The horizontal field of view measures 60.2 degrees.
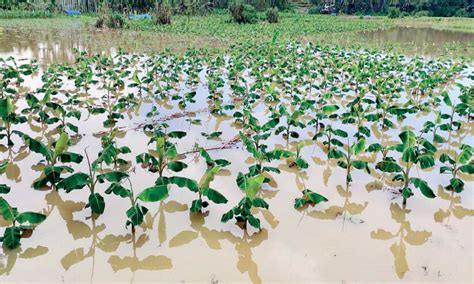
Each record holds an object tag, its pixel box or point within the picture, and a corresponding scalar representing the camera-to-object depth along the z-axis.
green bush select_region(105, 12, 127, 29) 26.02
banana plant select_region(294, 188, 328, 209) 4.48
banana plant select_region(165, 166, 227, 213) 4.04
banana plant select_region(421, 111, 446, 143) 6.37
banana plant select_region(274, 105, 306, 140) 6.49
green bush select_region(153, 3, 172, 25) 27.78
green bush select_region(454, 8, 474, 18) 53.28
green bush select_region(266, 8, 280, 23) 33.78
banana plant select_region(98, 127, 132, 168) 5.35
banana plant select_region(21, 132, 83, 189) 4.49
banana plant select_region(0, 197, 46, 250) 3.67
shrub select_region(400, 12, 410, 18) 52.00
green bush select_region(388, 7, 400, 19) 49.28
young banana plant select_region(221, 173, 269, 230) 3.92
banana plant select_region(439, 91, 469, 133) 6.95
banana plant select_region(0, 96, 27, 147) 5.40
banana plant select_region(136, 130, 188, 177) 4.62
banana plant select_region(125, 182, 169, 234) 3.71
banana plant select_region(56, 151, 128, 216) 4.06
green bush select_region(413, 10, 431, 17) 53.56
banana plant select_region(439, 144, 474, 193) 4.80
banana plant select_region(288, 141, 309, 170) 5.32
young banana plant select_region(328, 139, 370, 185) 4.93
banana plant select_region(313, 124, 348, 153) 5.91
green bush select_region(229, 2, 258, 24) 31.00
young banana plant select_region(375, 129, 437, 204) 4.38
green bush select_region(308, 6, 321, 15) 60.49
